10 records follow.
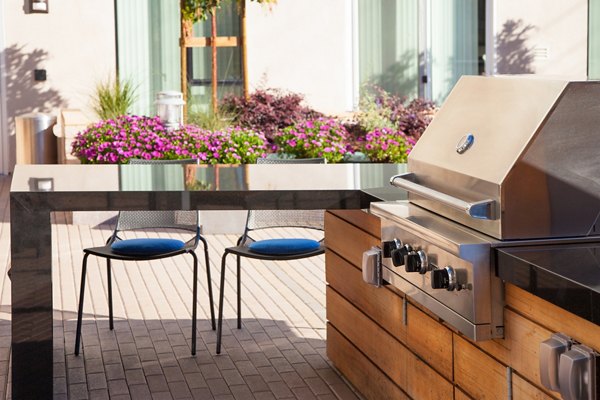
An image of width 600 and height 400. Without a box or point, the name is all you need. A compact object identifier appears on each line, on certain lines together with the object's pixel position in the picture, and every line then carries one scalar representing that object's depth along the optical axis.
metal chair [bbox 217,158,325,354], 4.98
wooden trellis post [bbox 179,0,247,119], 11.26
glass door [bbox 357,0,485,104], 13.55
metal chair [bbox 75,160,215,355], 4.98
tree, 11.08
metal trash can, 11.38
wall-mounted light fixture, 12.46
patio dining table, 3.88
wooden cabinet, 2.81
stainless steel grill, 2.91
